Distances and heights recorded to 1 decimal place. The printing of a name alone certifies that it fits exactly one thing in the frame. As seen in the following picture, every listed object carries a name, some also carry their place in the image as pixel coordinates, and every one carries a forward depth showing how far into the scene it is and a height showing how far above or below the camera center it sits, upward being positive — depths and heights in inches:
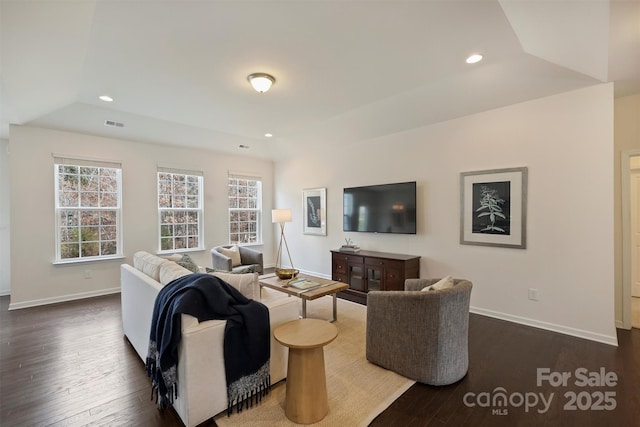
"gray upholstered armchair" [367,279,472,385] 86.4 -38.9
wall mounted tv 173.8 +2.3
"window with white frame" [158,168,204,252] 215.2 +3.0
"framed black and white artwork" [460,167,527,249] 135.6 +1.7
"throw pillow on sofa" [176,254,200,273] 131.5 -23.8
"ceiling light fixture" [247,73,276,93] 117.3 +55.1
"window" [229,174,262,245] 255.4 +3.2
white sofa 69.9 -35.3
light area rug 74.1 -54.3
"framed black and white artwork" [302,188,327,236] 230.5 +1.6
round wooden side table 72.9 -43.7
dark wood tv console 163.3 -36.7
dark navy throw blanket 70.8 -32.3
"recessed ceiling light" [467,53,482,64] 105.9 +58.5
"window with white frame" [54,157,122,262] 177.8 +2.9
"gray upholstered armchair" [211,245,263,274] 185.5 -33.4
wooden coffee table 124.7 -36.0
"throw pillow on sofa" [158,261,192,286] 93.5 -20.2
